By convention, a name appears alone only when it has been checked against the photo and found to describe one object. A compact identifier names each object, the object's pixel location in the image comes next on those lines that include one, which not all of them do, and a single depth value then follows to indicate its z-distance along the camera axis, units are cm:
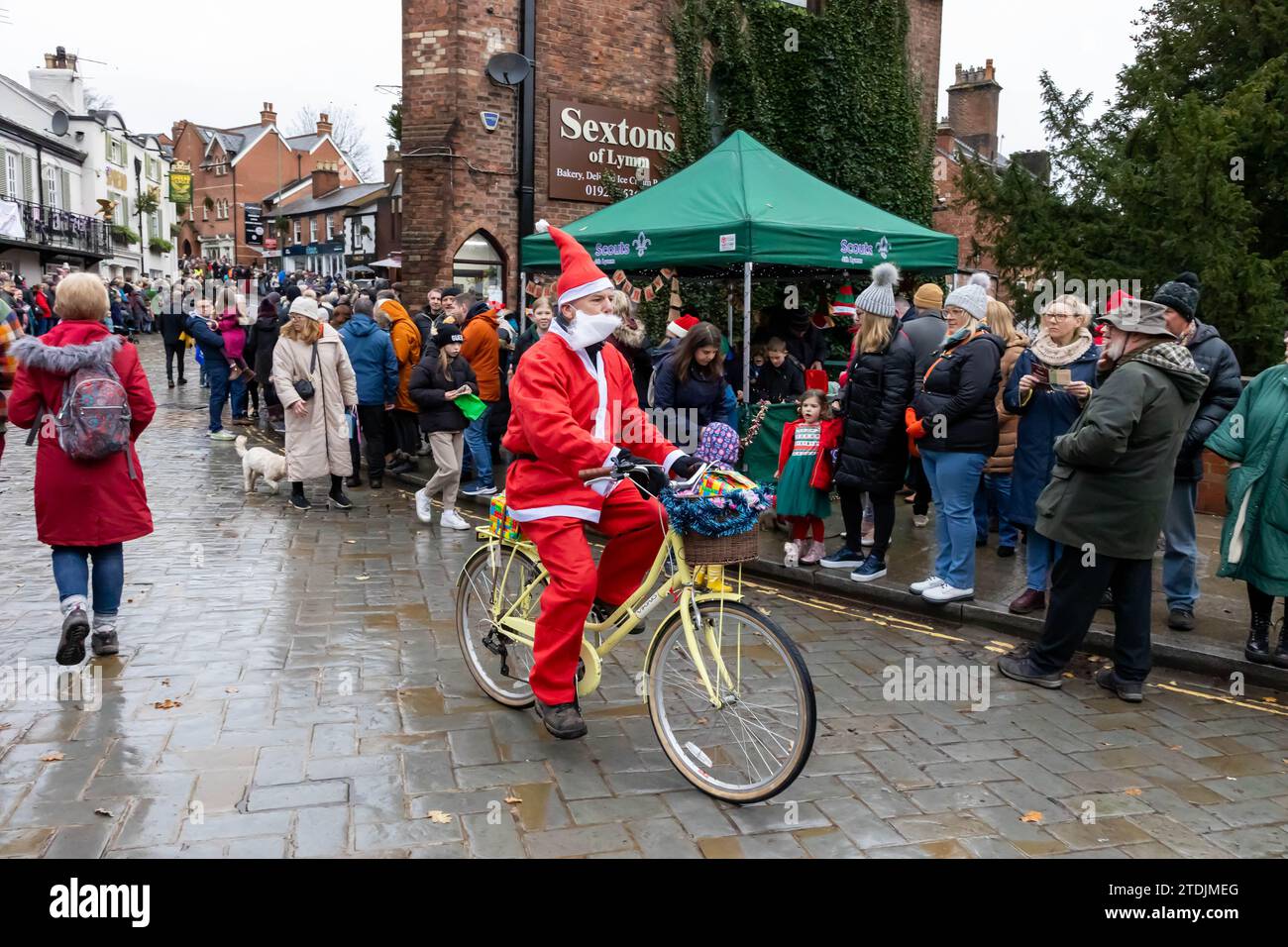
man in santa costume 420
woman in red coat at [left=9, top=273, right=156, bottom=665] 541
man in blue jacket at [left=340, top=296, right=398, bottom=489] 1105
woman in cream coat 973
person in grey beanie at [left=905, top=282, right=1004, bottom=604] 667
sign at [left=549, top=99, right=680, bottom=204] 1641
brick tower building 1555
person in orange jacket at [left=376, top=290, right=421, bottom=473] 1169
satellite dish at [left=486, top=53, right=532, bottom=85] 1551
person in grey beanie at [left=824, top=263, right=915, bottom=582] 734
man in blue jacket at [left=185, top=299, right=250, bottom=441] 1460
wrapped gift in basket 391
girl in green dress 788
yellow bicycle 387
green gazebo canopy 952
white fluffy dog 1048
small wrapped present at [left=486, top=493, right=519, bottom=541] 496
